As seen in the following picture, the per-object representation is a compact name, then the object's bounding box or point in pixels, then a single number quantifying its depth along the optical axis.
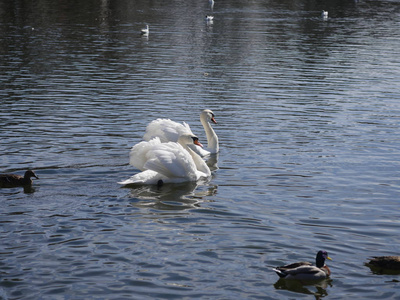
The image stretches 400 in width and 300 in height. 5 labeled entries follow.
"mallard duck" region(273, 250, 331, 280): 10.66
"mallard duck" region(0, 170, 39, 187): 15.27
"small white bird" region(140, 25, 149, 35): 46.81
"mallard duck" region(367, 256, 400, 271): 11.41
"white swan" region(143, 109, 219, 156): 18.75
